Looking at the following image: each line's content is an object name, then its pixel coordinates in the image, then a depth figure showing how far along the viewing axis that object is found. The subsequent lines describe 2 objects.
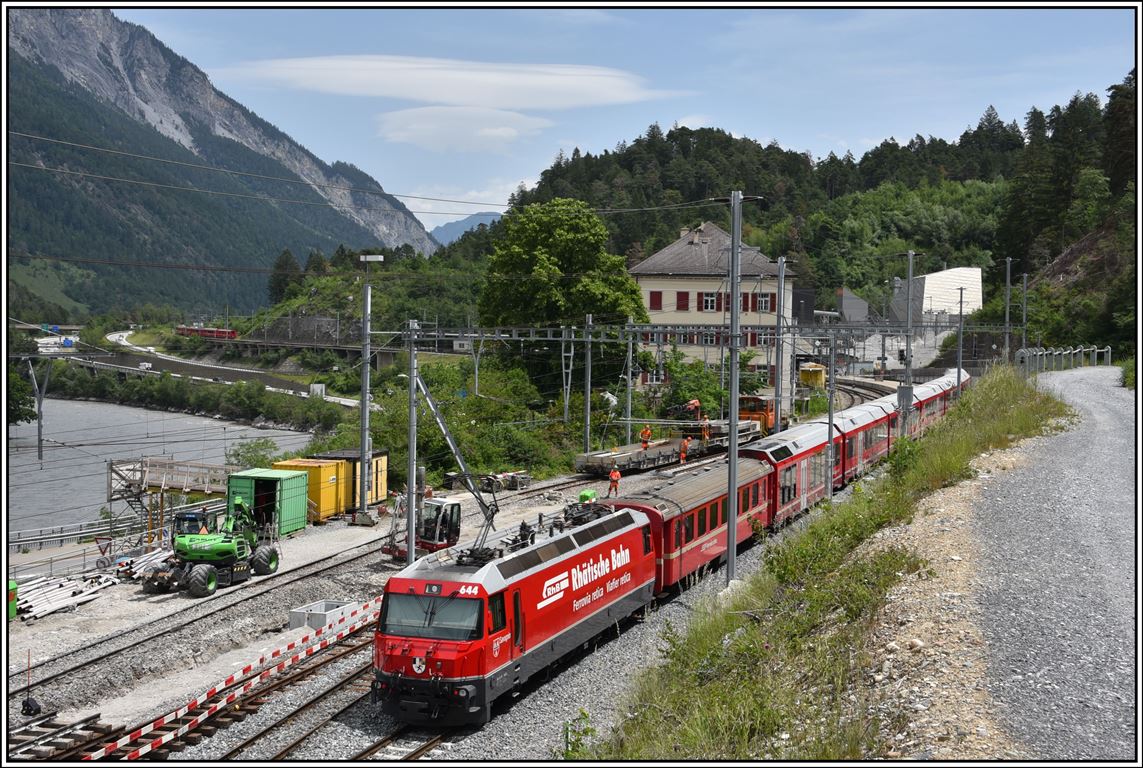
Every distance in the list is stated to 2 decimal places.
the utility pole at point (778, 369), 38.83
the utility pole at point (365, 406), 30.56
